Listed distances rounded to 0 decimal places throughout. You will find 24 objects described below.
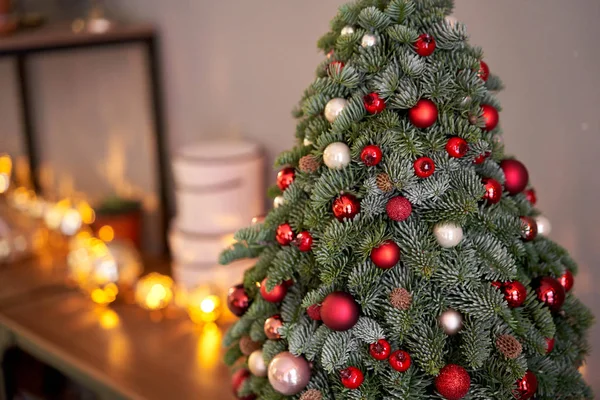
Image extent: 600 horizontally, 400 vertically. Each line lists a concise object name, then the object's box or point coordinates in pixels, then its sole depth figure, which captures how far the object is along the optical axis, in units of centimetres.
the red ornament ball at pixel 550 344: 86
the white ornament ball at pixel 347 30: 85
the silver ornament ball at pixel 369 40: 83
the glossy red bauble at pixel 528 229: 87
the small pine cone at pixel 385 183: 80
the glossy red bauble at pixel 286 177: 91
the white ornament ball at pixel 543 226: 94
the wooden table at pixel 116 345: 128
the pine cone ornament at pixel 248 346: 95
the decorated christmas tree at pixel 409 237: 80
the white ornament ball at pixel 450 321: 81
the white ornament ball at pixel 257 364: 92
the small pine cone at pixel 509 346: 80
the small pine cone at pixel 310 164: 85
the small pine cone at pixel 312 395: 84
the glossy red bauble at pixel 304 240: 86
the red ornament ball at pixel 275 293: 90
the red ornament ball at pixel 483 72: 85
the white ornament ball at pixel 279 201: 92
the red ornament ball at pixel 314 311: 84
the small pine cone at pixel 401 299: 80
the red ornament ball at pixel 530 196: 95
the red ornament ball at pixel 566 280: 91
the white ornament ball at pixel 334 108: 83
